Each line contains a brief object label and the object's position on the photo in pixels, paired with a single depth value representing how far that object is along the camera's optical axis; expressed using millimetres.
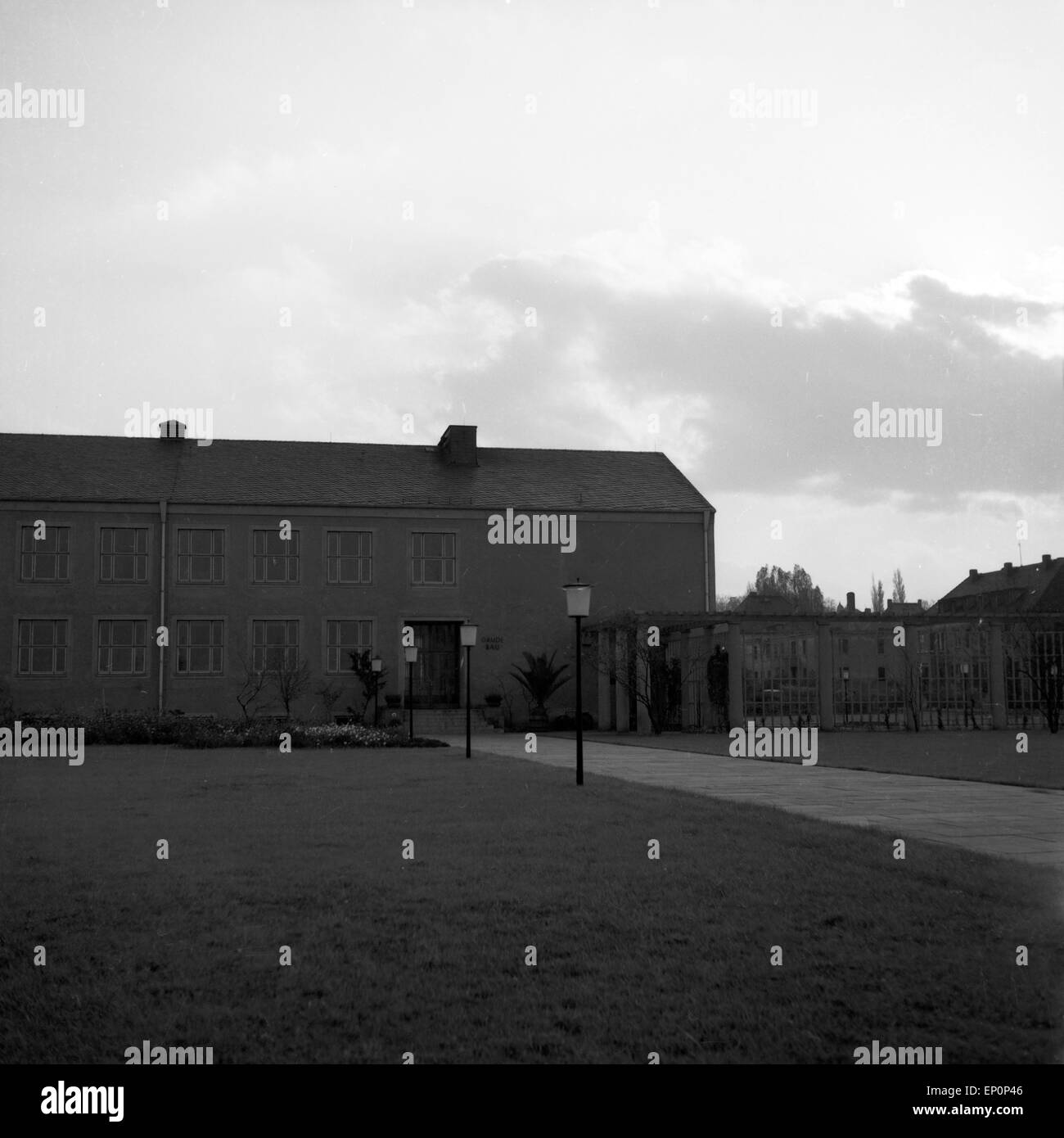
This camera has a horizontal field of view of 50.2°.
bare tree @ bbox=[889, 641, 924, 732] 31094
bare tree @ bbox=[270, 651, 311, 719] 35719
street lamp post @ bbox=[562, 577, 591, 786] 16417
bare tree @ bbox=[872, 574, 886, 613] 74388
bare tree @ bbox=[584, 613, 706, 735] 32781
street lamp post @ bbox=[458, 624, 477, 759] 23500
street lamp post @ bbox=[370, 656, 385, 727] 35469
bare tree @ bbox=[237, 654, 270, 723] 36062
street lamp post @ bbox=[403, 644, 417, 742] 27414
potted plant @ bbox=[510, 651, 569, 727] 36844
